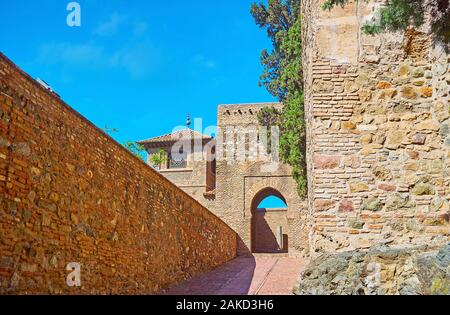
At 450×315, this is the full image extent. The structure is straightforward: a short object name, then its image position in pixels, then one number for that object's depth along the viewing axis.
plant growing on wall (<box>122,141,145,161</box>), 31.28
